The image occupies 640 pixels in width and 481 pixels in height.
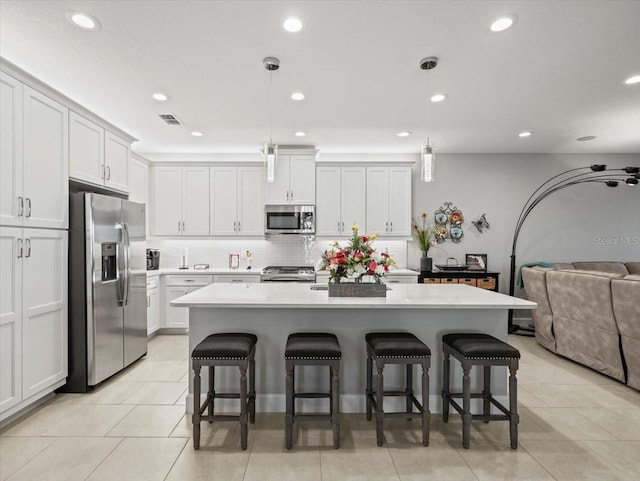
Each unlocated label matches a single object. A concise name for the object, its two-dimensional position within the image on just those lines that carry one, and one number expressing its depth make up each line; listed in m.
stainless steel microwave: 5.13
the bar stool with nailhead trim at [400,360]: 2.24
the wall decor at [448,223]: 5.57
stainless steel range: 4.80
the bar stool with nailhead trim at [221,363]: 2.19
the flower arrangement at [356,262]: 2.57
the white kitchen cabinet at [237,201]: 5.25
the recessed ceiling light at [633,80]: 2.99
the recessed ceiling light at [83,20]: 2.17
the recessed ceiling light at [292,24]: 2.21
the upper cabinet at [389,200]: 5.27
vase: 5.18
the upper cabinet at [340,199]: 5.25
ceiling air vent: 3.90
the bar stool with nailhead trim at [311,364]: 2.20
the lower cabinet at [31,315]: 2.43
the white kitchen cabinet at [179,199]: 5.25
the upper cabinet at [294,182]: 5.12
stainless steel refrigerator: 3.03
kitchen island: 2.69
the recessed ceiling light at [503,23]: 2.18
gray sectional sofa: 3.14
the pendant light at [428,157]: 2.69
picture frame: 5.44
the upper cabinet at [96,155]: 3.07
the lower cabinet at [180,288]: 4.96
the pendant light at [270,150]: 2.67
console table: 4.99
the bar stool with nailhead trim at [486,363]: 2.23
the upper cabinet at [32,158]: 2.43
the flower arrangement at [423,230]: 5.48
